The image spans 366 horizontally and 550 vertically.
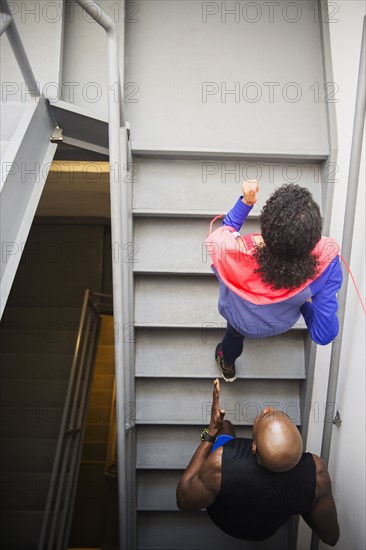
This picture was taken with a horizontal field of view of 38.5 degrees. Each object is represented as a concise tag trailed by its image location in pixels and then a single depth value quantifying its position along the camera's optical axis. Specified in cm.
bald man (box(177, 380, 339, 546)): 202
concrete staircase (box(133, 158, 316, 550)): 293
